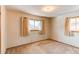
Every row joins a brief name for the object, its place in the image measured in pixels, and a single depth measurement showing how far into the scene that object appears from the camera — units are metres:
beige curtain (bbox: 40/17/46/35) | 2.77
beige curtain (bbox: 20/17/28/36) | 2.12
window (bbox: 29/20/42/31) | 2.52
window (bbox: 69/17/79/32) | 2.11
